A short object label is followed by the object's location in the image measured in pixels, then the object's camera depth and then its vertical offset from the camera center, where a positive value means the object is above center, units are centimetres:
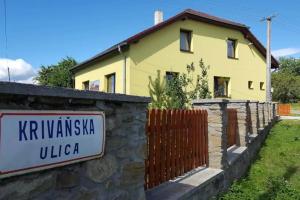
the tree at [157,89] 1121 +63
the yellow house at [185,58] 1134 +249
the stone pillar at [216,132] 397 -55
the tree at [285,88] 3831 +228
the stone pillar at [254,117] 708 -51
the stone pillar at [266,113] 950 -51
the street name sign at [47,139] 141 -27
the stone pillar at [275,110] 1199 -51
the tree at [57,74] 2338 +300
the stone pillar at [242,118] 568 -44
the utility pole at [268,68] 1448 +218
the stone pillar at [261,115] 823 -52
